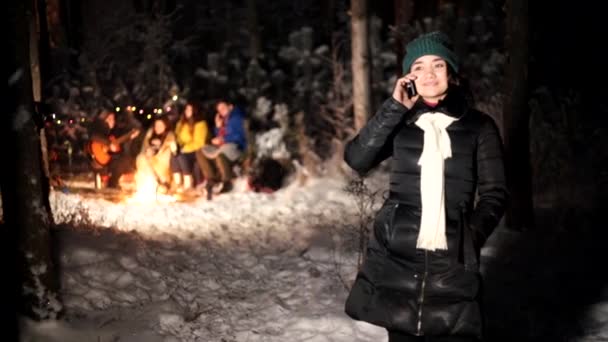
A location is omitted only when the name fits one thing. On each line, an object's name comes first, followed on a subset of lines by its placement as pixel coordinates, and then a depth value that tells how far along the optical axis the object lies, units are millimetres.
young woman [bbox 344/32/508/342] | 2750
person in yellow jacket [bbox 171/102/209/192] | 11219
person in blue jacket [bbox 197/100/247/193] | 11188
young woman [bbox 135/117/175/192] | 10812
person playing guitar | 11250
